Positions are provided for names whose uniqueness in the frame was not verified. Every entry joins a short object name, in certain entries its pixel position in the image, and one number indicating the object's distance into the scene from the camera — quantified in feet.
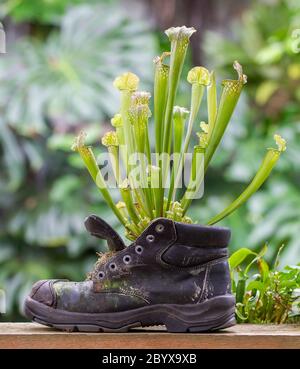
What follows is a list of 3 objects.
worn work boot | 8.51
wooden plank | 8.42
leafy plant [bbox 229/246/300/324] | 9.18
